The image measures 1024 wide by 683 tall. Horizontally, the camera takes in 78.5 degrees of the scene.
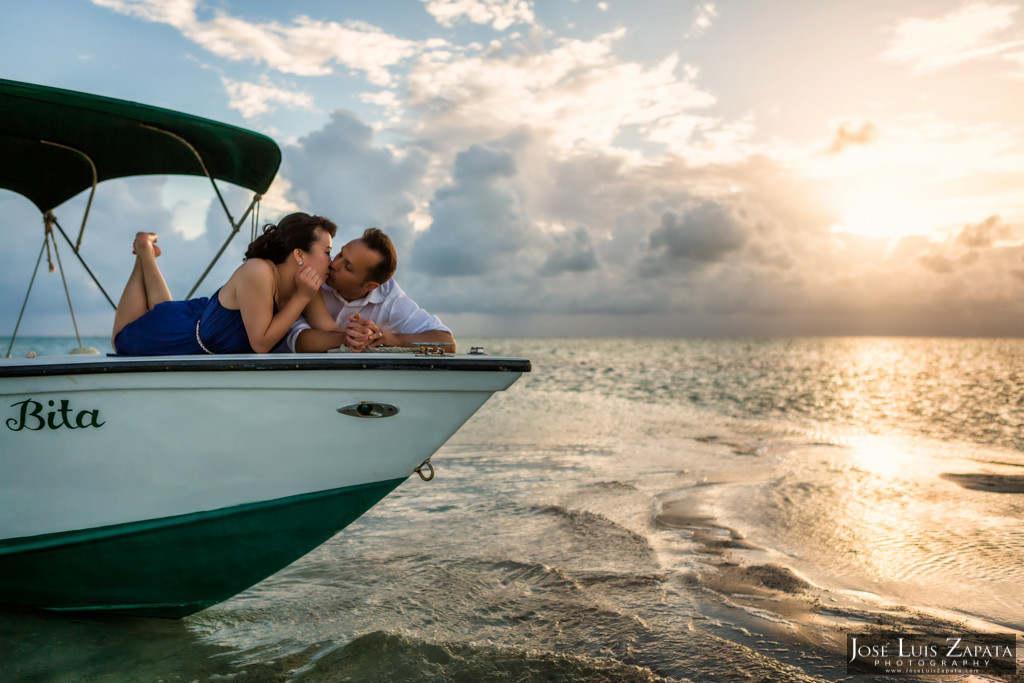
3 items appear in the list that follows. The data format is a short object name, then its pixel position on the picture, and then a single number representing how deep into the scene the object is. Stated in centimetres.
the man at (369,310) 336
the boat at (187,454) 307
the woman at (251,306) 321
